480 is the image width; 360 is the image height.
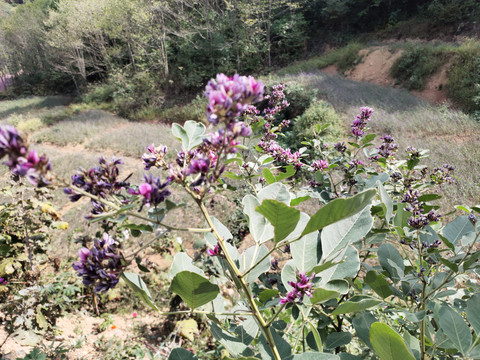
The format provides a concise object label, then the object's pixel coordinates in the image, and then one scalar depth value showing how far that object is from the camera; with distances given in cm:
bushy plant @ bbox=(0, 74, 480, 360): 49
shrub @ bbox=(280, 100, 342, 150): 769
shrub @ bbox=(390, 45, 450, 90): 1176
